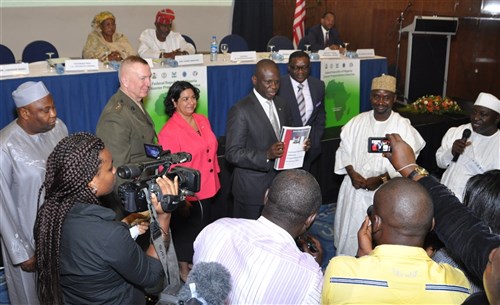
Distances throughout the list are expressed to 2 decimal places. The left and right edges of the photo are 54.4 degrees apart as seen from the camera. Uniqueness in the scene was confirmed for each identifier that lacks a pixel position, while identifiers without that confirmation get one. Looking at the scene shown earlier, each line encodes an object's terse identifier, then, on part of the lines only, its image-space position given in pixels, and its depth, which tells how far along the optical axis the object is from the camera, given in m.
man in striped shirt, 1.53
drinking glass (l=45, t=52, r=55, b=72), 4.65
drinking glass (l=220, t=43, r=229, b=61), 5.90
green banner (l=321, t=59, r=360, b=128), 5.77
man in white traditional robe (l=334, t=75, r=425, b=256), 3.32
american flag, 8.62
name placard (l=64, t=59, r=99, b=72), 4.54
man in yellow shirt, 1.45
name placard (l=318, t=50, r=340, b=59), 5.91
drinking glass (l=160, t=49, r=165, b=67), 5.01
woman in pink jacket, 3.24
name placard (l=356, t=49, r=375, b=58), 6.32
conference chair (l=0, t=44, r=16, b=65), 5.55
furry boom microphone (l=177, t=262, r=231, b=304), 1.10
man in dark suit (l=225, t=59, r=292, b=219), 3.20
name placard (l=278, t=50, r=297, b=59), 5.96
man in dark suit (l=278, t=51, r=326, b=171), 4.25
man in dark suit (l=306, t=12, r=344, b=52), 7.78
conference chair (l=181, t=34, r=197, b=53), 7.21
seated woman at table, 5.79
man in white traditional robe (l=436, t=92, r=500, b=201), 3.22
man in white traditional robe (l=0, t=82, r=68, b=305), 2.52
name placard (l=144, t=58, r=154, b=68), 4.92
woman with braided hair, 1.71
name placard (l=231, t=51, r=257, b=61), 5.53
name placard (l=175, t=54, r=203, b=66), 5.08
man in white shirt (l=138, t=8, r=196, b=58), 6.27
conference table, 4.21
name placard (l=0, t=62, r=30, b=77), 4.21
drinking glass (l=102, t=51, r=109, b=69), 4.91
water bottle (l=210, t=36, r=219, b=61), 5.53
